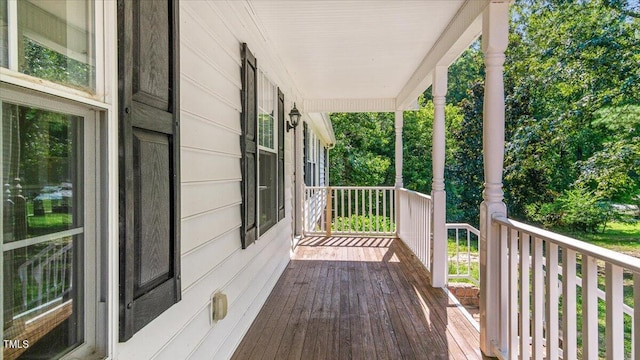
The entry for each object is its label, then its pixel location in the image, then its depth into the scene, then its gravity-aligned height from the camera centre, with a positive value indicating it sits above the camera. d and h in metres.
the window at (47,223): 0.84 -0.12
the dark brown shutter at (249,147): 2.74 +0.25
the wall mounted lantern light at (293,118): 5.19 +0.90
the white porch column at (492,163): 2.42 +0.10
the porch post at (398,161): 6.57 +0.31
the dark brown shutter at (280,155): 4.20 +0.28
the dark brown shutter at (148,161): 1.21 +0.07
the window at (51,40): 0.83 +0.37
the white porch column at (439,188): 3.93 -0.13
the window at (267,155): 3.38 +0.23
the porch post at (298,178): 6.10 -0.01
